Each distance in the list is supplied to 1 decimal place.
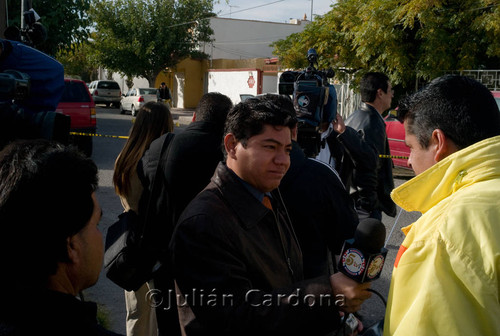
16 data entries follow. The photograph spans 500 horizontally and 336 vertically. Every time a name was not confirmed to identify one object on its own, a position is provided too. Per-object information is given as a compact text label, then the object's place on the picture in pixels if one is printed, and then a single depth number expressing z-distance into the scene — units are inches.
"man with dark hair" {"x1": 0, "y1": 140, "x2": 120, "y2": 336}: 46.2
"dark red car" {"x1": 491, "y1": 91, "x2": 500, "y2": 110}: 322.2
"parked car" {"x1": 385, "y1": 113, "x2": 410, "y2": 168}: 386.6
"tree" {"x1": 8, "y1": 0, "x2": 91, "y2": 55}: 459.5
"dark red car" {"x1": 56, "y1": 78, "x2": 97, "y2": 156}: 440.1
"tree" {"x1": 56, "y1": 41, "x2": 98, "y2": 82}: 1397.4
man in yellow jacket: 51.6
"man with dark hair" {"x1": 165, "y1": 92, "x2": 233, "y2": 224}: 114.9
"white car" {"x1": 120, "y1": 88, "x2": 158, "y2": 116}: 1050.9
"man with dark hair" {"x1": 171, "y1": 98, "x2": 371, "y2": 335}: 66.0
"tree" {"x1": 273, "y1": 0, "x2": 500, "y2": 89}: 482.3
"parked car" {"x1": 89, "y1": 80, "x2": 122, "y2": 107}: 1290.6
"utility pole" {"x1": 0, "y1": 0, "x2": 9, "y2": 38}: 152.5
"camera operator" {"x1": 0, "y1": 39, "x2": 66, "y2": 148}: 81.9
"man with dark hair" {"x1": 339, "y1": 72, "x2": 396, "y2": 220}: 148.6
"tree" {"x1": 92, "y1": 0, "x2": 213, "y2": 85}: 1336.1
